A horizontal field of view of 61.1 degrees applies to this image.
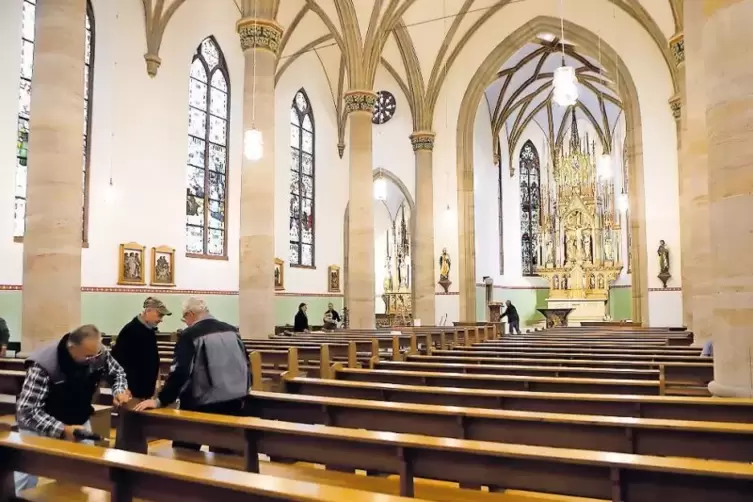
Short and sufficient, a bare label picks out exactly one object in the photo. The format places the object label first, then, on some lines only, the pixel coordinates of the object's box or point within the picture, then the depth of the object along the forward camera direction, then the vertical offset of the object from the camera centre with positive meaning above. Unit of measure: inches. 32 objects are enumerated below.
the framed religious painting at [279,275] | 842.2 +31.2
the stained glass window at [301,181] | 904.9 +169.9
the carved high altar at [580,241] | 1139.9 +106.2
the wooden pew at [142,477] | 90.9 -28.1
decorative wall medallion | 1008.2 +304.0
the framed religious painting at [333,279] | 951.0 +29.3
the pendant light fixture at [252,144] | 473.7 +115.0
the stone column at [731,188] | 186.2 +32.7
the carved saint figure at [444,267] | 919.7 +45.2
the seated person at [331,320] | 716.0 -24.2
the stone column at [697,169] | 324.8 +72.5
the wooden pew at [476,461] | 102.9 -30.8
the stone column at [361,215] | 706.8 +92.4
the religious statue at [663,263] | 758.5 +42.1
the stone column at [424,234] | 871.1 +89.8
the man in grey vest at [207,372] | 174.2 -20.2
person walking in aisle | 831.1 -24.4
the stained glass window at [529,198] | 1258.0 +202.9
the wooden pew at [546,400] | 172.4 -30.7
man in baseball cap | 208.1 -17.1
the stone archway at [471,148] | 793.6 +203.3
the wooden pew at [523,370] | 256.2 -30.3
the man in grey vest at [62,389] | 147.6 -21.8
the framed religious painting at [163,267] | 671.8 +33.9
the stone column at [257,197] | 550.9 +88.1
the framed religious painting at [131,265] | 637.9 +34.2
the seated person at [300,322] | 653.3 -24.2
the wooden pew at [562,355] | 312.7 -30.3
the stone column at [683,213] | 536.1 +72.2
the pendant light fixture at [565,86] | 458.9 +153.1
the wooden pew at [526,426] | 135.0 -30.7
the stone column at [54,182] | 343.9 +64.1
